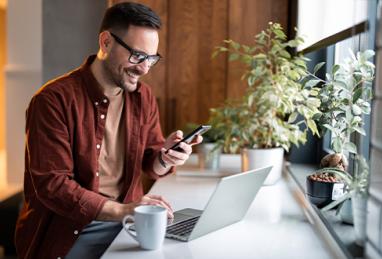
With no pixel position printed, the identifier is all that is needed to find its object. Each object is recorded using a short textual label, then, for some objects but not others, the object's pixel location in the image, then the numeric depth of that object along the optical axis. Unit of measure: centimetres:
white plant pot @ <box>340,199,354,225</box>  143
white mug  124
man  158
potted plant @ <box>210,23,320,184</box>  203
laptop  135
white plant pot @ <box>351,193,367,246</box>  115
